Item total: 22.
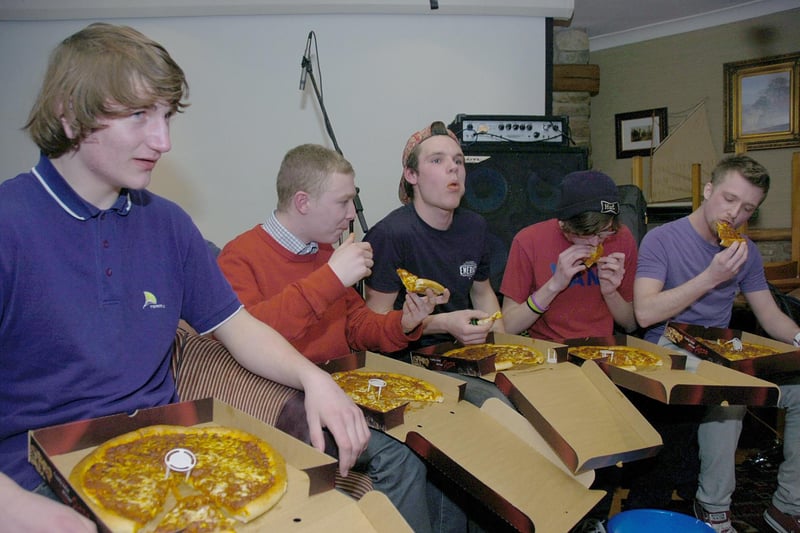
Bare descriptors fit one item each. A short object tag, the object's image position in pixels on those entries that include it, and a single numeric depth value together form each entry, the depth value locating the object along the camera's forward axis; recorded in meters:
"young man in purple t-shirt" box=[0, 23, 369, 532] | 0.97
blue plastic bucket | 1.43
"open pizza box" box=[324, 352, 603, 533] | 1.15
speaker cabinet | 3.01
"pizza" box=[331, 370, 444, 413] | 1.37
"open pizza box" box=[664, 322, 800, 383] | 1.76
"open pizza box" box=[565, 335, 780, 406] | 1.53
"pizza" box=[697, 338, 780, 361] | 1.87
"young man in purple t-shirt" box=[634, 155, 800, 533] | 1.96
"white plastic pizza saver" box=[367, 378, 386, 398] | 1.41
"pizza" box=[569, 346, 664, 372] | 1.77
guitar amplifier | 3.12
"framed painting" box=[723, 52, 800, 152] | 4.76
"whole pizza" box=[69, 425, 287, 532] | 0.78
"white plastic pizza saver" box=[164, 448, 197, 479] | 0.88
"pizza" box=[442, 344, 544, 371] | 1.72
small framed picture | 5.39
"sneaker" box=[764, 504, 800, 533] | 1.97
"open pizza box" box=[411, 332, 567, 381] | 1.65
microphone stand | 2.77
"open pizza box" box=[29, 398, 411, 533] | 0.81
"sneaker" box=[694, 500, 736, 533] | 1.92
